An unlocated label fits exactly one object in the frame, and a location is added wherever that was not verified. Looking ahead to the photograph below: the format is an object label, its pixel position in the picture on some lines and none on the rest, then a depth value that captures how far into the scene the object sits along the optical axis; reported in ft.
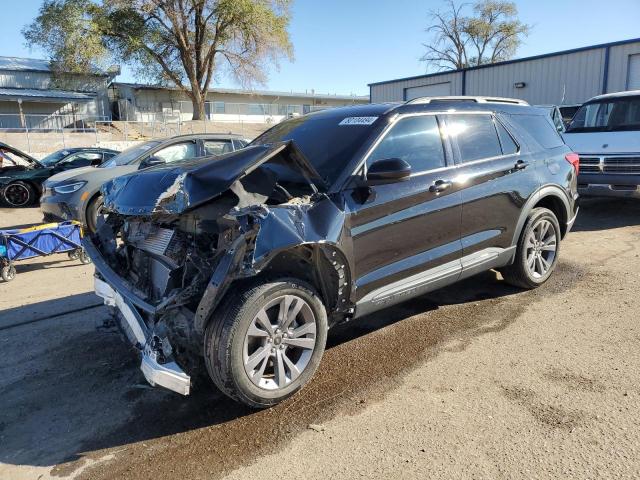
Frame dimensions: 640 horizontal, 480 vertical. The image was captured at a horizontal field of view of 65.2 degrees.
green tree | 116.67
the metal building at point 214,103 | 144.05
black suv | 9.84
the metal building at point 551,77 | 66.85
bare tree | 175.94
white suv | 28.37
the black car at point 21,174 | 42.09
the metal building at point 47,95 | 115.34
